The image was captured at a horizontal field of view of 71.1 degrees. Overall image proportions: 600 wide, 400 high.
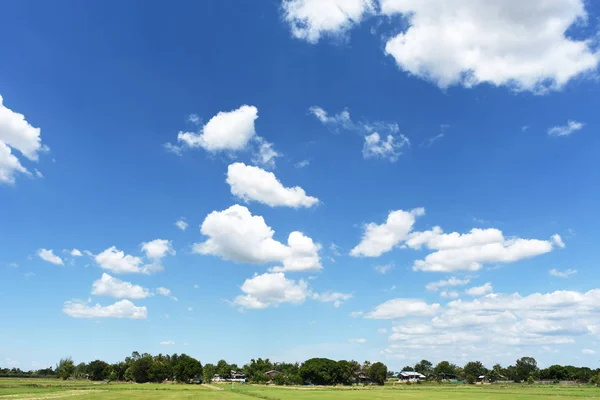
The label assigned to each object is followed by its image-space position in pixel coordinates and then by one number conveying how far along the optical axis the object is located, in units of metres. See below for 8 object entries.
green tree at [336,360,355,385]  168.62
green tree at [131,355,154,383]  171.62
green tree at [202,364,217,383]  173.88
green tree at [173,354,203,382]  175.12
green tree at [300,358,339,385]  165.31
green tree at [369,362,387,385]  190.00
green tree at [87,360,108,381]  196.88
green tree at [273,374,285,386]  167.50
